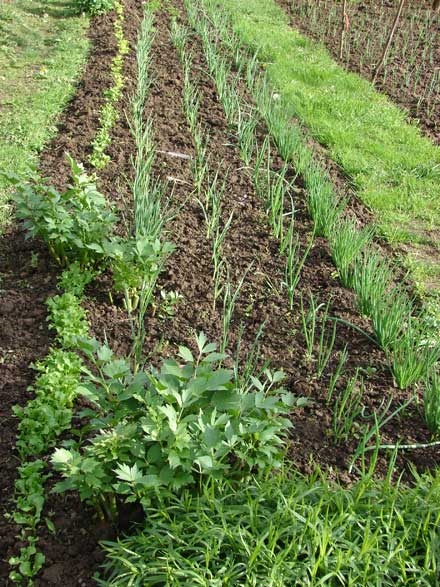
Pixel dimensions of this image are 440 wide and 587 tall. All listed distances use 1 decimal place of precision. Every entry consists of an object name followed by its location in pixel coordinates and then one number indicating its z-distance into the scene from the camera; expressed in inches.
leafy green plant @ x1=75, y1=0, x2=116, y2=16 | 315.3
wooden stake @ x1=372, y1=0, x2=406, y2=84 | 261.4
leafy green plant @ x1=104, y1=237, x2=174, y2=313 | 132.1
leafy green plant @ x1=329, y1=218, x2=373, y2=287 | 149.0
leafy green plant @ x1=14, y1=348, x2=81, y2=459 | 109.7
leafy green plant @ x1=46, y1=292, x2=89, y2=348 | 130.6
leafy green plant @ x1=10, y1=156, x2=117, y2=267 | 140.5
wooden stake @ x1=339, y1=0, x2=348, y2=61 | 289.4
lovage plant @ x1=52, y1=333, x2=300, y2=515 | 88.6
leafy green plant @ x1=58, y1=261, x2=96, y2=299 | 143.3
